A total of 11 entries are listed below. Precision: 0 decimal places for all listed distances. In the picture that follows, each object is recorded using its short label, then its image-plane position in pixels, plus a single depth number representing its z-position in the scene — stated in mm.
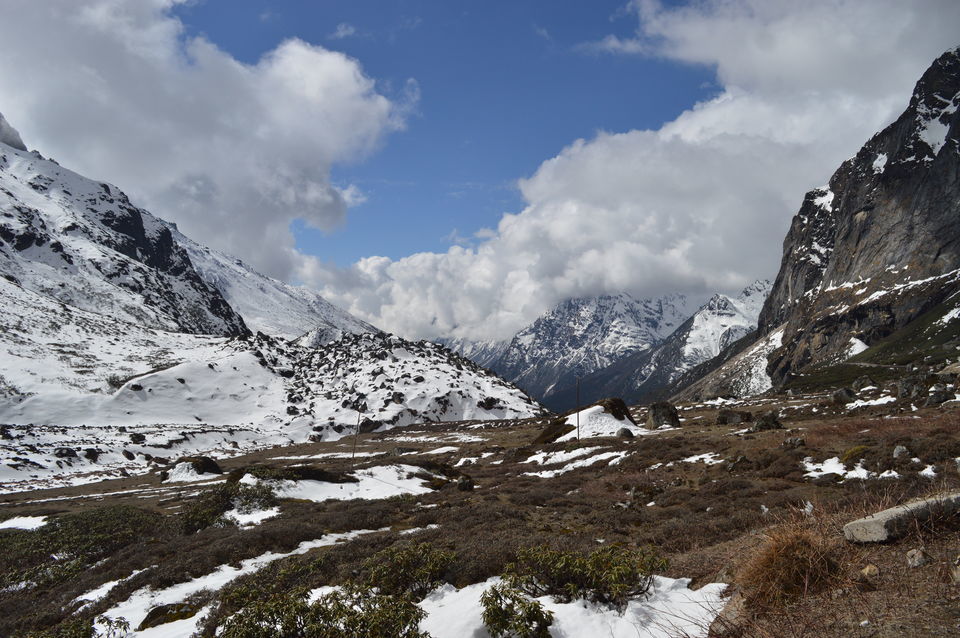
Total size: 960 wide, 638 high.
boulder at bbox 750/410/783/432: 32562
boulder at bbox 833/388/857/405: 43500
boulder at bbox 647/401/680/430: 48531
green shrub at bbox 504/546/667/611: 7449
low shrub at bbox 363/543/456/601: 9000
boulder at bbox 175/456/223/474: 48719
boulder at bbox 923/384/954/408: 31016
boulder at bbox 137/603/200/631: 10195
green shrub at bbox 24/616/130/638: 9172
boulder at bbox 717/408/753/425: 42250
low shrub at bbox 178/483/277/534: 19891
